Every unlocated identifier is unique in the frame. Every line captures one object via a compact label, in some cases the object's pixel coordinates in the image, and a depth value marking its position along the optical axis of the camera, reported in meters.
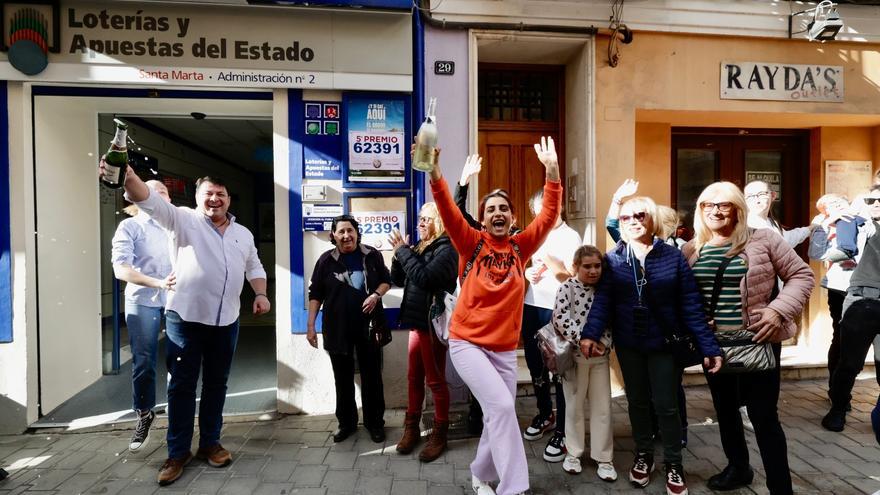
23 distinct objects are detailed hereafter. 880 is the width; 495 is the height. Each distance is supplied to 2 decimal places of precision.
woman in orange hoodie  2.75
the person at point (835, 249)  3.72
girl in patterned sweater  3.16
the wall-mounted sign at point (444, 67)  4.62
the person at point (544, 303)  3.57
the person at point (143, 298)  3.84
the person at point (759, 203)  3.53
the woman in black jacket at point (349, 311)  3.77
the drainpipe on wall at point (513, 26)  4.56
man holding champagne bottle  3.27
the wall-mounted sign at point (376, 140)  4.49
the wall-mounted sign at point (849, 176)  5.70
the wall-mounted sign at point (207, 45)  4.14
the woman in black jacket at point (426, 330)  3.30
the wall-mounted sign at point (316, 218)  4.45
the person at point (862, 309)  3.56
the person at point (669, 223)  3.53
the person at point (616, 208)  3.18
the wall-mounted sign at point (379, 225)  4.52
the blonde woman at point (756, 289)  2.64
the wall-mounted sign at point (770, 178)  6.02
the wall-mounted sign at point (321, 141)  4.47
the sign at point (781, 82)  4.98
